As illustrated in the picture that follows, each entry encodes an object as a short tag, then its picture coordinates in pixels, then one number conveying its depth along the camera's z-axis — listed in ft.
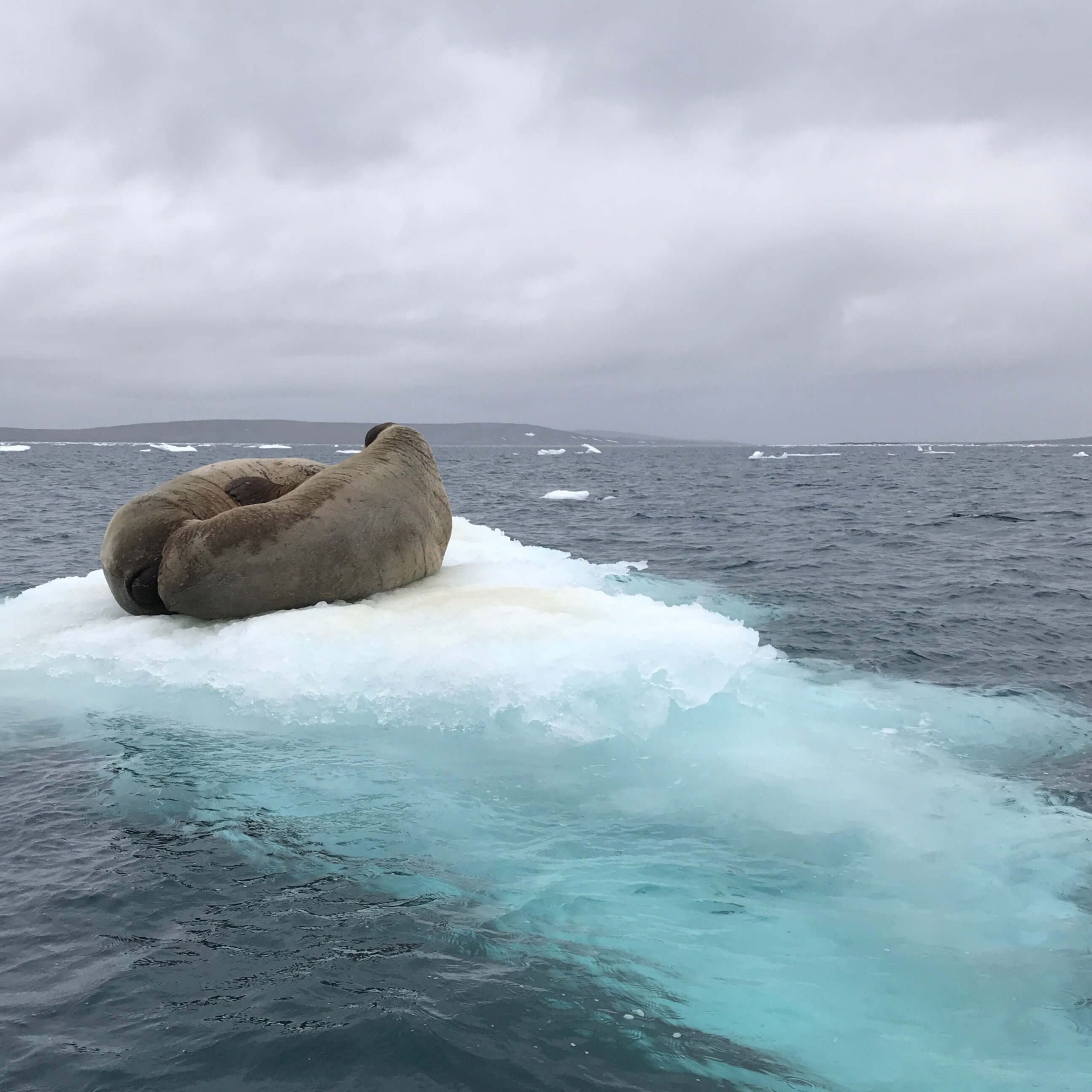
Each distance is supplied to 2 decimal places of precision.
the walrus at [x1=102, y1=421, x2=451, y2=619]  29.76
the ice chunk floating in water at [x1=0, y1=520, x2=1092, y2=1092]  13.79
